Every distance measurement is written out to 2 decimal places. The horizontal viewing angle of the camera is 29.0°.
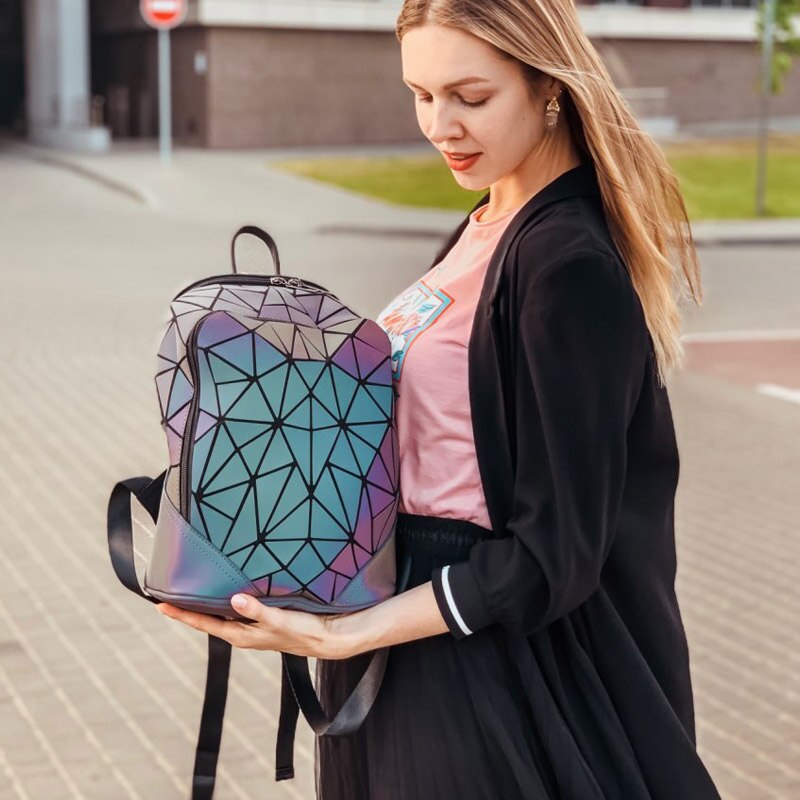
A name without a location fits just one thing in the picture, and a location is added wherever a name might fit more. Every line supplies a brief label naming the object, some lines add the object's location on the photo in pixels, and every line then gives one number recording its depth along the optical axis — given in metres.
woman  1.81
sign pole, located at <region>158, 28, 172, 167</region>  25.55
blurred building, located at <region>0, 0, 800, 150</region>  31.67
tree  21.70
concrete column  32.25
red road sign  25.58
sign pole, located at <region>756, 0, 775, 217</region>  20.33
